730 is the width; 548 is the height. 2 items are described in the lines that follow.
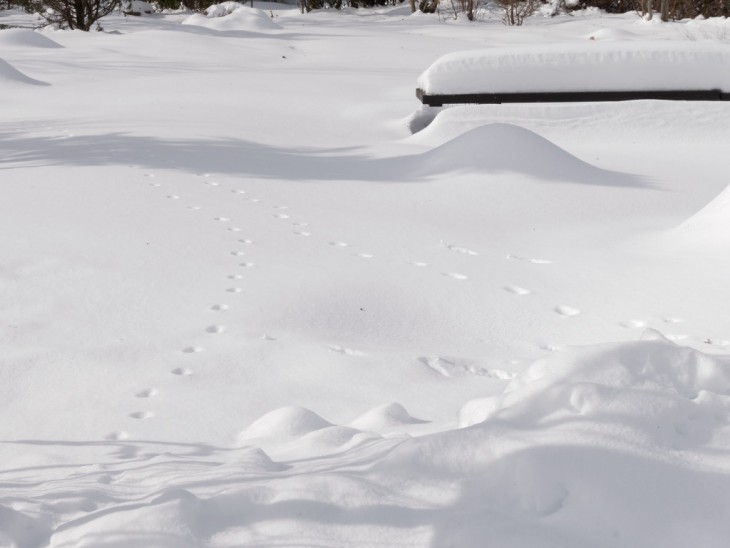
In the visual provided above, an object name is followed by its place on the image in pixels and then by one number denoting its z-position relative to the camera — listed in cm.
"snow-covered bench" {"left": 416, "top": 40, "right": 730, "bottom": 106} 920
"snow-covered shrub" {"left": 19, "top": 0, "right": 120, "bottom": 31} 2178
